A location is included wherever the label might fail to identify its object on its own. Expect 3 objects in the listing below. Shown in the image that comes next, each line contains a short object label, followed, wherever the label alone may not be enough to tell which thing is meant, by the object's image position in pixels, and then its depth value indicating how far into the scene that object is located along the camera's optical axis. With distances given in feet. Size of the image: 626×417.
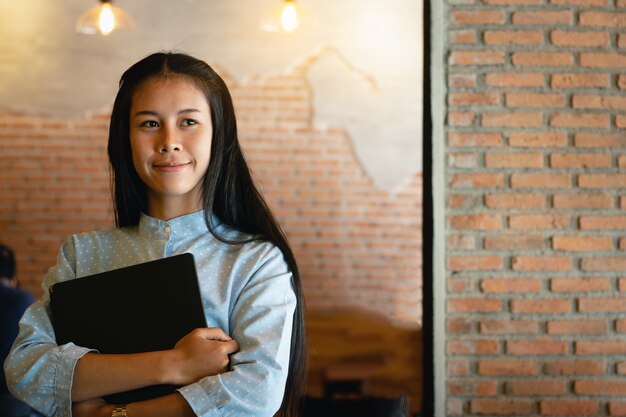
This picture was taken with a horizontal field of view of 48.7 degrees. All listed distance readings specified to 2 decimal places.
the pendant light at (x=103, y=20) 11.85
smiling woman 4.12
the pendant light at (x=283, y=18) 11.84
